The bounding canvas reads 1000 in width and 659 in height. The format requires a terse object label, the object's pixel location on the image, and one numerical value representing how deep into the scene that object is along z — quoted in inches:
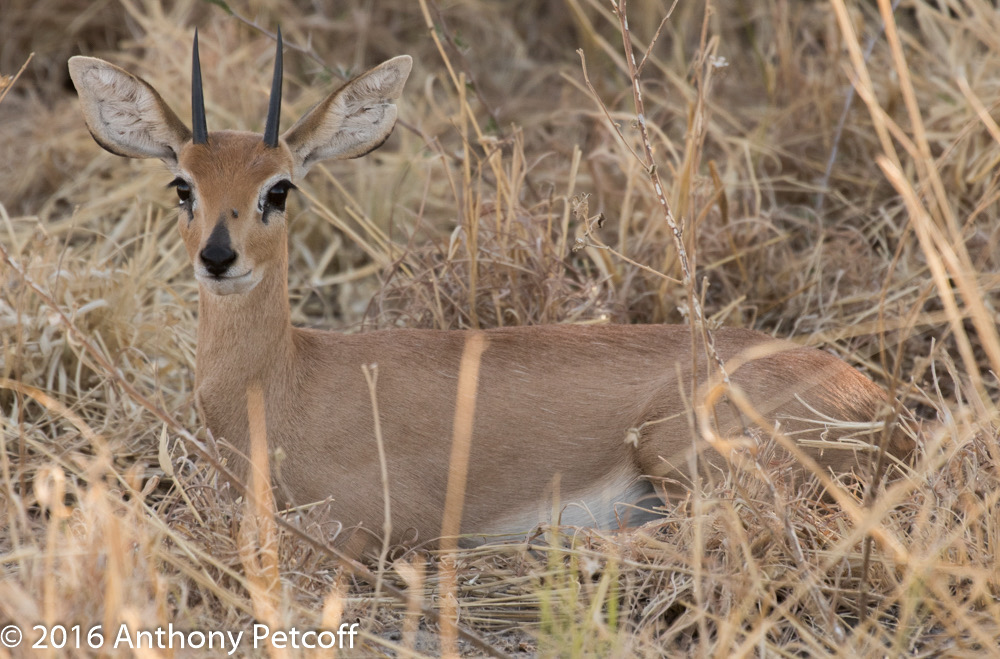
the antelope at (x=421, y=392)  305.1
